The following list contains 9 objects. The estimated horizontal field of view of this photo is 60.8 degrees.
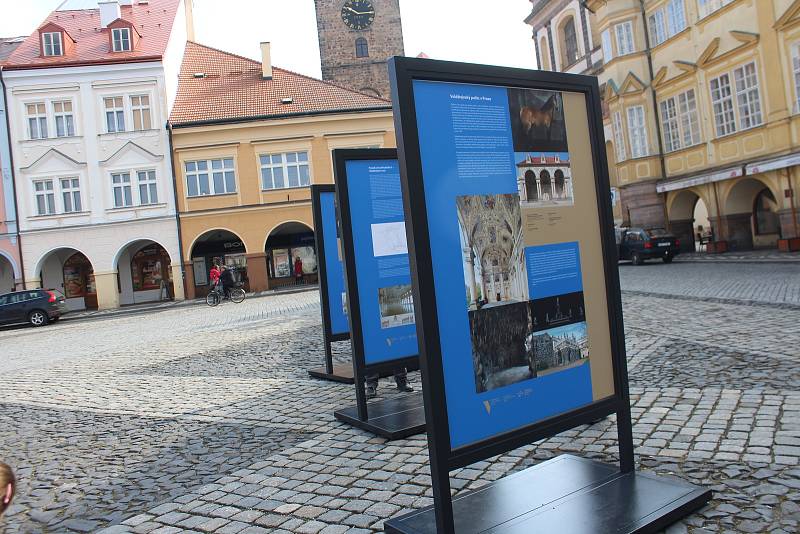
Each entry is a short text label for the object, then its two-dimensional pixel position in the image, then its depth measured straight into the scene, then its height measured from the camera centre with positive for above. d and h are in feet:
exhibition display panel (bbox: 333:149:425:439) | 19.52 +0.05
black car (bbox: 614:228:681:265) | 81.92 -0.02
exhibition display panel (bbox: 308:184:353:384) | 26.50 +0.35
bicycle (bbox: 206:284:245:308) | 90.12 -0.68
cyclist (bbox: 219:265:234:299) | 92.12 +1.26
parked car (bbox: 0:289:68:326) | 86.69 +0.55
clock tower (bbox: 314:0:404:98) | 181.47 +63.07
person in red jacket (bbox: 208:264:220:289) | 93.55 +2.26
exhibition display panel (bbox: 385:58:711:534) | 9.98 -0.48
